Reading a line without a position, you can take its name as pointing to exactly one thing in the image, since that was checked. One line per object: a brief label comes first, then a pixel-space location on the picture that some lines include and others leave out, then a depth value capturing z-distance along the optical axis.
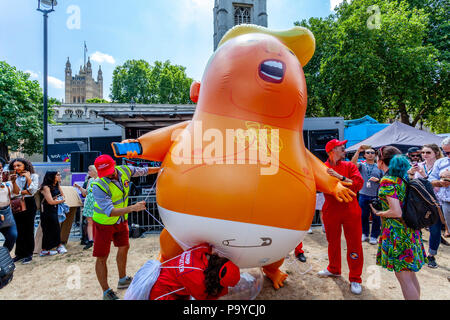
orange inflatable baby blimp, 2.23
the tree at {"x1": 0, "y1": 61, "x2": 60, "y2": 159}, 17.52
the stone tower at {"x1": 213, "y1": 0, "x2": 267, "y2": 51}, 31.59
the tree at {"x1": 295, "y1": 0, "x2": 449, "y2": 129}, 13.30
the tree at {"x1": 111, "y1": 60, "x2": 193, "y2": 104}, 38.12
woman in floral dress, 2.54
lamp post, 8.78
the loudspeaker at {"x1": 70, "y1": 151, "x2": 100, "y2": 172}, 9.24
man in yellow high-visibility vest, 3.11
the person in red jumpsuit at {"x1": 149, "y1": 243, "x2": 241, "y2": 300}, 2.08
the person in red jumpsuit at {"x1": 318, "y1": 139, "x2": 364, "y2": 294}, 3.39
